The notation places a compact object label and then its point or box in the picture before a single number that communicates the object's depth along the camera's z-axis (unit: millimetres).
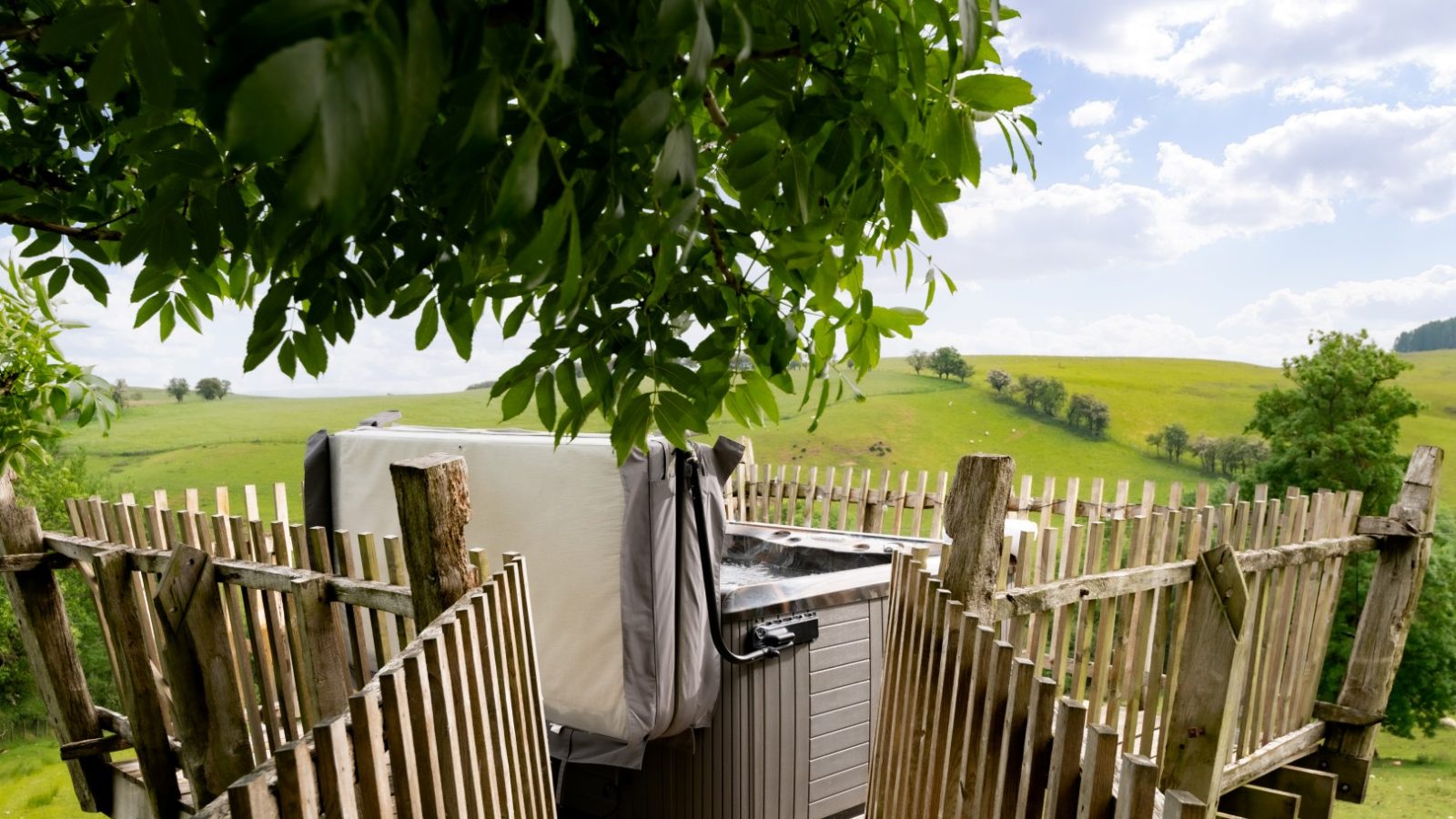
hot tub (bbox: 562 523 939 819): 3309
